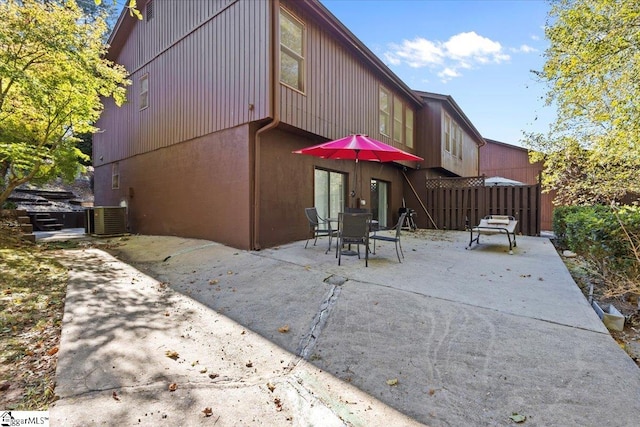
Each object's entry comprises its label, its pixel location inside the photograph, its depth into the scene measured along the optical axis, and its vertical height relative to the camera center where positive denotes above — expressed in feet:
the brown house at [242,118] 21.56 +7.70
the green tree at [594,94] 17.69 +8.00
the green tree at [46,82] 20.26 +9.08
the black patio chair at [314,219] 21.49 -0.93
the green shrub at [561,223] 29.13 -1.68
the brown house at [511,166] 57.93 +8.60
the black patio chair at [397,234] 17.87 -1.62
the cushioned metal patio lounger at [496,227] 22.85 -1.60
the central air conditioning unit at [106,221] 31.76 -1.53
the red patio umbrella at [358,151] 17.89 +3.44
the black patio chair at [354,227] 16.81 -1.15
